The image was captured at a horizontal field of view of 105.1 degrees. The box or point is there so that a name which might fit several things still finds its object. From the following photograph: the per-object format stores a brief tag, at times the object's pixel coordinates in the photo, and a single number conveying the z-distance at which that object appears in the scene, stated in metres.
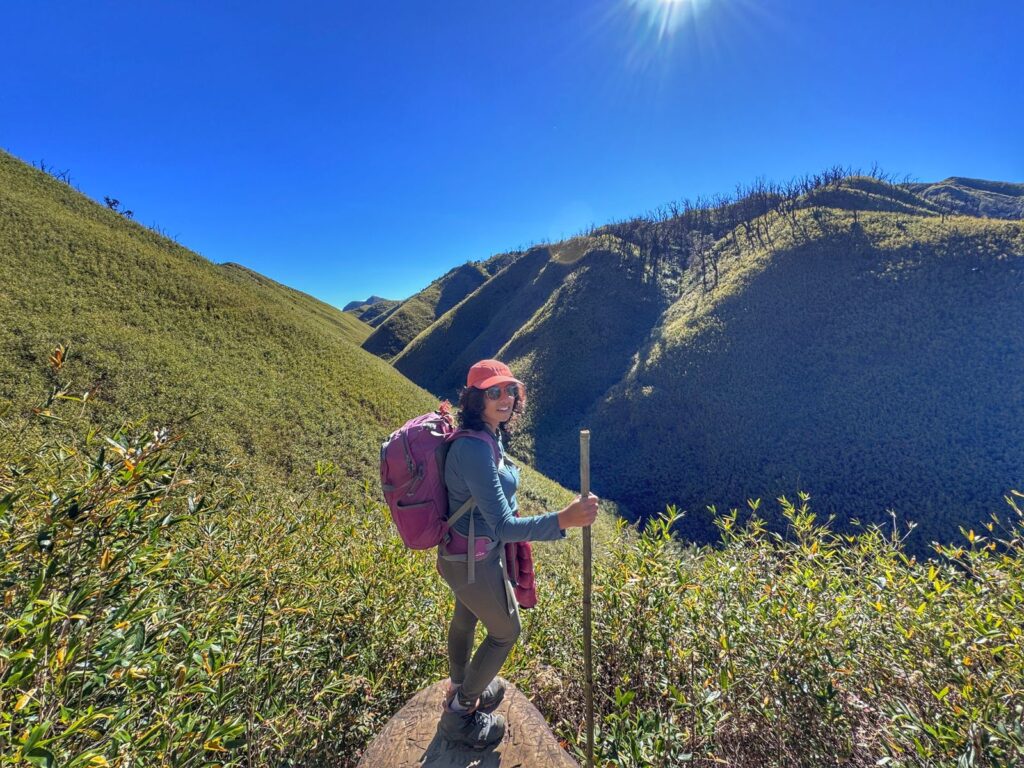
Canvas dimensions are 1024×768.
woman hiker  2.50
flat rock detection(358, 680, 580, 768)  2.87
